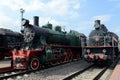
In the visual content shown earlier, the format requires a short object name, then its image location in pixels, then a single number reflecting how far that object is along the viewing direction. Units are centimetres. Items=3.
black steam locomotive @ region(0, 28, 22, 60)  1043
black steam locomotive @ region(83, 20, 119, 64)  715
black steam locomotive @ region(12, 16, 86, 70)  657
